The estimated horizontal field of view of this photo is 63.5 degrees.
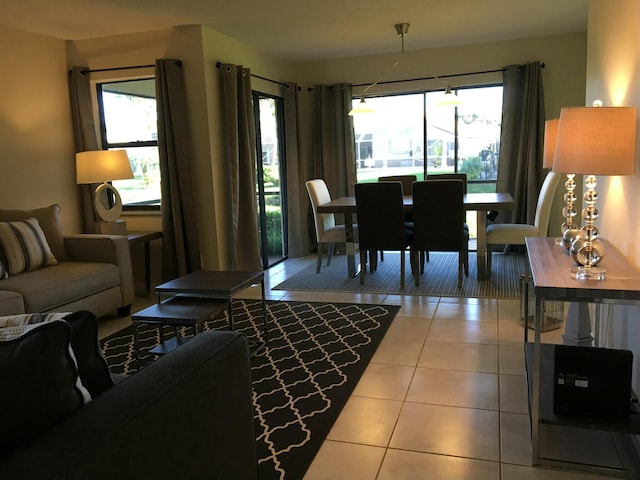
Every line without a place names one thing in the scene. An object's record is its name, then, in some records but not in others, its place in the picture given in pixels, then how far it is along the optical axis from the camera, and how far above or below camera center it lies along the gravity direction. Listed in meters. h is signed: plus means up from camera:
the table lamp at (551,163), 2.82 -0.03
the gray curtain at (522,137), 5.71 +0.23
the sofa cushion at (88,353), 1.30 -0.45
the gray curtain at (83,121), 4.91 +0.52
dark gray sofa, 1.00 -0.55
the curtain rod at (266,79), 4.87 +1.00
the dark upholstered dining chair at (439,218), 4.47 -0.49
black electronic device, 1.97 -0.87
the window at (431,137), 6.20 +0.31
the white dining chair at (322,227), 5.39 -0.64
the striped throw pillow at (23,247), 3.67 -0.49
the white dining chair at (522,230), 4.66 -0.66
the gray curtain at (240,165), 4.97 +0.05
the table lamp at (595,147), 2.05 +0.03
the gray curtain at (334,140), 6.46 +0.33
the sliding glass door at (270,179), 5.89 -0.12
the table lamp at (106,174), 4.50 +0.01
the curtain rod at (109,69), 4.86 +1.00
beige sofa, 3.39 -0.70
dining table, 4.57 -0.42
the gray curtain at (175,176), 4.68 -0.03
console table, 1.87 -1.00
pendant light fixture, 4.89 +0.57
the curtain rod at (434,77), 5.93 +1.00
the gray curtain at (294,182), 6.30 -0.18
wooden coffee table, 2.89 -0.79
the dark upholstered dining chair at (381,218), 4.63 -0.49
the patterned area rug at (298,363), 2.29 -1.18
